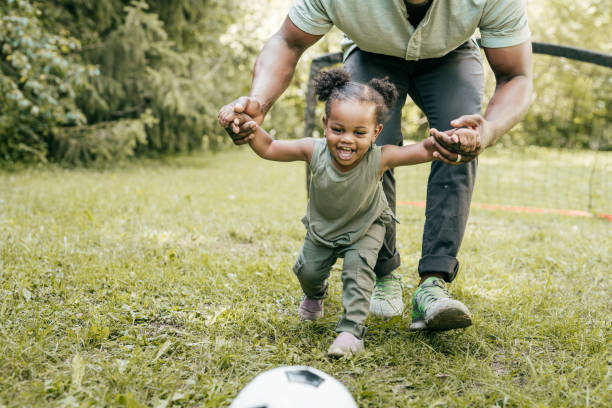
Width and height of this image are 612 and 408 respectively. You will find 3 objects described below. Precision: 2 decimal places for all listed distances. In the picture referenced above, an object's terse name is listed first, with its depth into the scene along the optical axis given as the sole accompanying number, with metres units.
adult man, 2.22
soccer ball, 1.43
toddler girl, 2.12
